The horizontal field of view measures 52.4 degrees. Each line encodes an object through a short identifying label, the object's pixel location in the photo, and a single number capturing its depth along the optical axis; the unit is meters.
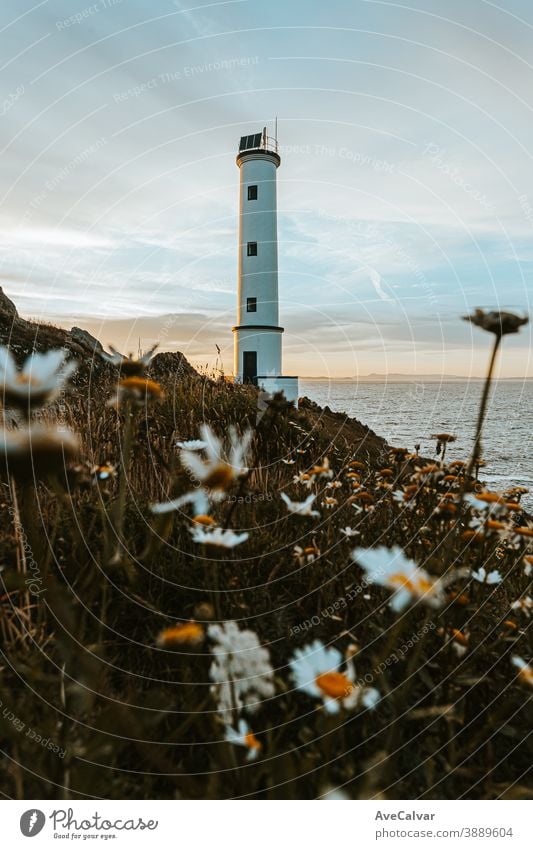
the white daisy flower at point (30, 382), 1.25
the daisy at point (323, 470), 2.06
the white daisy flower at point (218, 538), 1.24
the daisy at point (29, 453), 1.08
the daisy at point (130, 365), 1.50
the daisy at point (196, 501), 1.52
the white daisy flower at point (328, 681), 0.96
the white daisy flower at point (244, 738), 0.93
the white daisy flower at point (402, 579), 1.13
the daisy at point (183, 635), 1.03
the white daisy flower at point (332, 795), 1.02
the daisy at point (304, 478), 2.25
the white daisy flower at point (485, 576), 1.44
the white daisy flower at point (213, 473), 1.45
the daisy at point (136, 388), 1.45
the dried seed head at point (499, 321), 1.35
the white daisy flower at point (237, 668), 0.97
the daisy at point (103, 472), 1.83
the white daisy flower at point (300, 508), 1.84
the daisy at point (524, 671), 1.17
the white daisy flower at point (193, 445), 1.92
